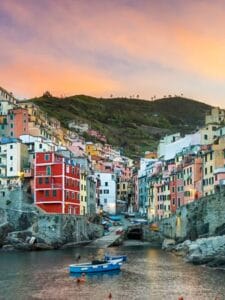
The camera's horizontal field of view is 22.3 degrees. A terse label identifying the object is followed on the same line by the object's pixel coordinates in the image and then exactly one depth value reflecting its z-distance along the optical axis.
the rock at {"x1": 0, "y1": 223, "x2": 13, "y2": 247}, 100.56
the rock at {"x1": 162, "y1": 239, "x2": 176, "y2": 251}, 96.09
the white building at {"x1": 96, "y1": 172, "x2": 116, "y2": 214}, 152.38
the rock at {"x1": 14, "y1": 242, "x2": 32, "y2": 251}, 97.44
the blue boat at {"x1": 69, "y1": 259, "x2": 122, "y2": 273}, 66.31
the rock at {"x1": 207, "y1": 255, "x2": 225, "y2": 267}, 69.38
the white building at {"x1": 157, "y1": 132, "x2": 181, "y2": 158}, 152.76
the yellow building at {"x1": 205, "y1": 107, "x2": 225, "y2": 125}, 131.12
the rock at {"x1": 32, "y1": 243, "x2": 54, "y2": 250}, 98.20
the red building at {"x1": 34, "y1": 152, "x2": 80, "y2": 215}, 106.81
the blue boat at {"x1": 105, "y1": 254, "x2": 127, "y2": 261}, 71.94
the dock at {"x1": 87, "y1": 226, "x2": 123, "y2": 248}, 104.74
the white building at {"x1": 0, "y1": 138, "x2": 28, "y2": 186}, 115.06
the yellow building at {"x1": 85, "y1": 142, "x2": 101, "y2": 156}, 185.88
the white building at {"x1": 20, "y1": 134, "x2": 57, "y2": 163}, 123.32
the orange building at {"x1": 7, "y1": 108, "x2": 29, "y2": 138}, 138.38
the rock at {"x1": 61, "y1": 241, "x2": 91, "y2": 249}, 102.16
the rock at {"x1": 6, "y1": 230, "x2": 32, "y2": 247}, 98.63
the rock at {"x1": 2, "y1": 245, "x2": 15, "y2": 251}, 97.62
